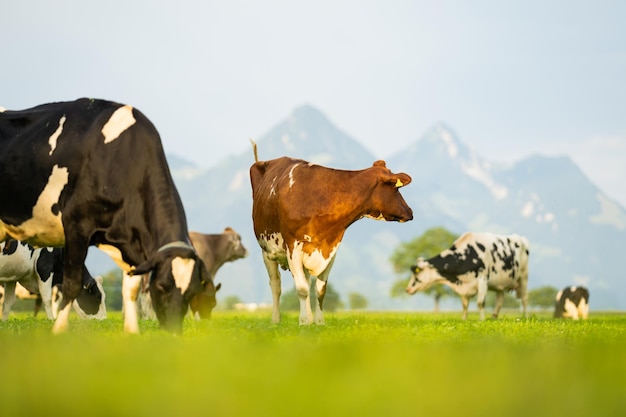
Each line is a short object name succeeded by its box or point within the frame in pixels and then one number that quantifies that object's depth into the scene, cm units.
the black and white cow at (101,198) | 1062
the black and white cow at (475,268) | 2834
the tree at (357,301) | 12731
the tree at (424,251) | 7956
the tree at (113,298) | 7625
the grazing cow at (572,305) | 3844
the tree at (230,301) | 13088
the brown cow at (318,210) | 1639
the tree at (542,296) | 10594
